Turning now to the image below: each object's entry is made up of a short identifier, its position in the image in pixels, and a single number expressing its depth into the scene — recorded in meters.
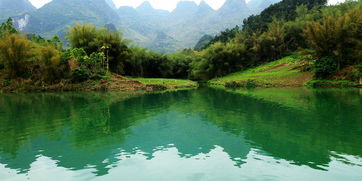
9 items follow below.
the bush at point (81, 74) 44.50
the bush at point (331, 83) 37.03
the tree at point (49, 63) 42.16
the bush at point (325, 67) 40.41
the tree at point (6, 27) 52.74
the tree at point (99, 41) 53.24
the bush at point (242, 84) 47.66
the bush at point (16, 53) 41.72
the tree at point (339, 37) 38.09
